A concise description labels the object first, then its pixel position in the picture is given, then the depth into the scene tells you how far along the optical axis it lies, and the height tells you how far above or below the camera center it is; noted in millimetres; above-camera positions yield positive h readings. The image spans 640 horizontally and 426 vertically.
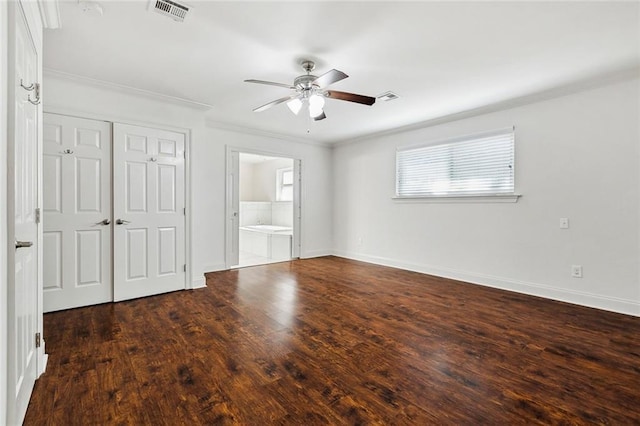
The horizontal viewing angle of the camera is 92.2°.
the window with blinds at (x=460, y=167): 4223 +646
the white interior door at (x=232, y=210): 5320 -42
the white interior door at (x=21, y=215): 1378 -48
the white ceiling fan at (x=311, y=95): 2898 +1108
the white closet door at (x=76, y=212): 3209 -60
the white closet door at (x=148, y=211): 3604 -50
